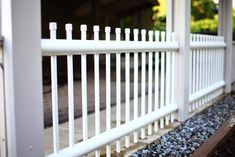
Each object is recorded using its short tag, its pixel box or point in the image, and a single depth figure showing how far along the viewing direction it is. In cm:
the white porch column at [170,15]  445
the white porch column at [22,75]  188
